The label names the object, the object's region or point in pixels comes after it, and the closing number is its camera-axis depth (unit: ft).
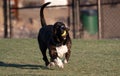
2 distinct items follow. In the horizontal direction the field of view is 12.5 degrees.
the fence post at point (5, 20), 73.61
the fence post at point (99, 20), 67.26
